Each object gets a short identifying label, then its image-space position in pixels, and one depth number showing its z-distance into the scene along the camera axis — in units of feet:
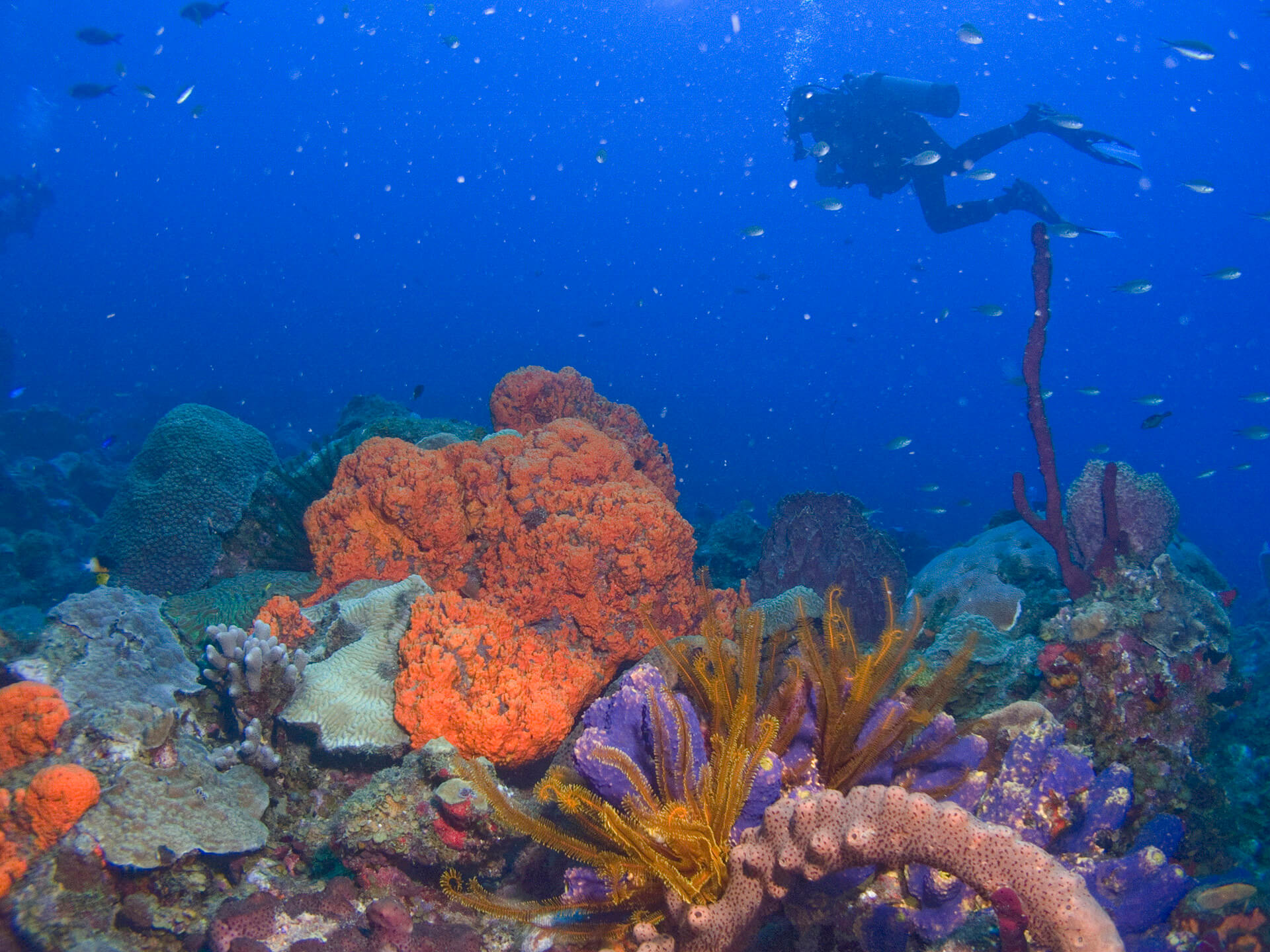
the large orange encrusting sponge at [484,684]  12.14
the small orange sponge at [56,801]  9.14
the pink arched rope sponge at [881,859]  5.05
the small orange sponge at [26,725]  9.91
